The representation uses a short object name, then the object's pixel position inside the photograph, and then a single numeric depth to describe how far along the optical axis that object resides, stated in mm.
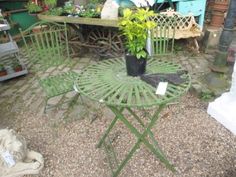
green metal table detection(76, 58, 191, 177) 1722
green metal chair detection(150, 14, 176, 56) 3028
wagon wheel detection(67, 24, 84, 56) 4413
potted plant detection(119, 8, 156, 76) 1747
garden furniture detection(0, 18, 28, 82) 3674
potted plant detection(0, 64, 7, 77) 3694
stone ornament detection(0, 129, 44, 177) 2186
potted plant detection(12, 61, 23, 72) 3802
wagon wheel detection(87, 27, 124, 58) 4043
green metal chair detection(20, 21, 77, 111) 2752
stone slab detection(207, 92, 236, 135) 2574
